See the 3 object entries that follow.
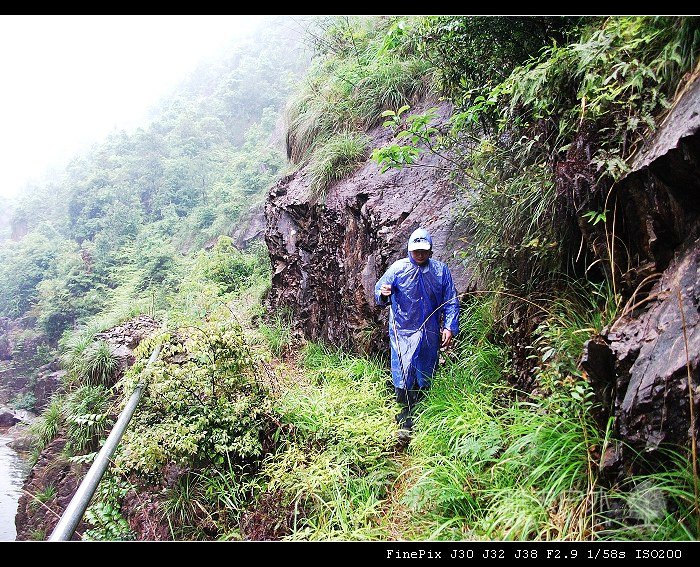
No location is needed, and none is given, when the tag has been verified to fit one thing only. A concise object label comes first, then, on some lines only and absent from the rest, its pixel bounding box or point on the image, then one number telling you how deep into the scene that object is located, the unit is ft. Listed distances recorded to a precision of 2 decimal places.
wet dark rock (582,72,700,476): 5.17
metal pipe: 6.41
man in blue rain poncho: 11.90
